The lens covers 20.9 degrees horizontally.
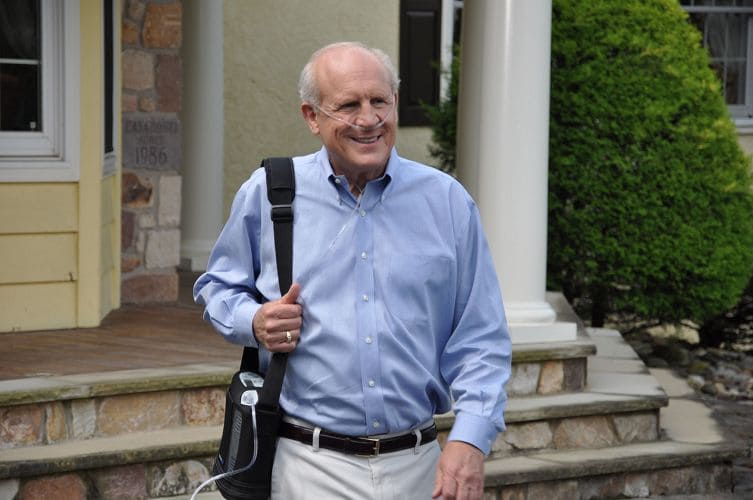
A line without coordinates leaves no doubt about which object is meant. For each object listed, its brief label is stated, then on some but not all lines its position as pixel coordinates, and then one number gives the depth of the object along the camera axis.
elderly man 4.12
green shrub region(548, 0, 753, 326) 11.56
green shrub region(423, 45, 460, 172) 12.37
